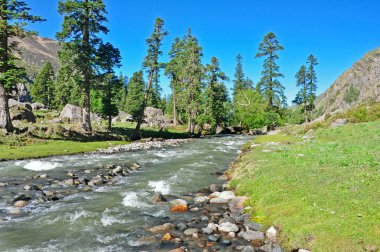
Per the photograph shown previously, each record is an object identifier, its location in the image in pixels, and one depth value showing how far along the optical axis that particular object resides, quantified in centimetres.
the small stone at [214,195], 1648
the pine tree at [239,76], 12188
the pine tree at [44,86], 10194
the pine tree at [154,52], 5461
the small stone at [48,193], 1649
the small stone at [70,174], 2097
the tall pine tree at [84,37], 4004
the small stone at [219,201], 1570
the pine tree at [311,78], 9550
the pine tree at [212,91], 6806
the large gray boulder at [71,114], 5916
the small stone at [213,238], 1102
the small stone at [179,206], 1459
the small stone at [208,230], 1168
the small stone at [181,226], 1216
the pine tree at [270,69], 7594
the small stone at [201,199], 1600
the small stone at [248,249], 1000
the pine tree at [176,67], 7461
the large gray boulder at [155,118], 7638
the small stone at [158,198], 1587
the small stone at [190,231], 1162
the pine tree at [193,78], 6669
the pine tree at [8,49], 3288
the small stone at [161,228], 1197
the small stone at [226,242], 1072
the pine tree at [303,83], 9594
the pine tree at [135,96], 8916
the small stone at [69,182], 1908
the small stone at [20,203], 1456
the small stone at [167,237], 1113
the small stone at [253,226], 1171
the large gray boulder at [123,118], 8819
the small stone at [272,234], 1075
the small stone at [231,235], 1133
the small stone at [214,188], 1807
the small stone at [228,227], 1173
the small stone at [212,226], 1196
